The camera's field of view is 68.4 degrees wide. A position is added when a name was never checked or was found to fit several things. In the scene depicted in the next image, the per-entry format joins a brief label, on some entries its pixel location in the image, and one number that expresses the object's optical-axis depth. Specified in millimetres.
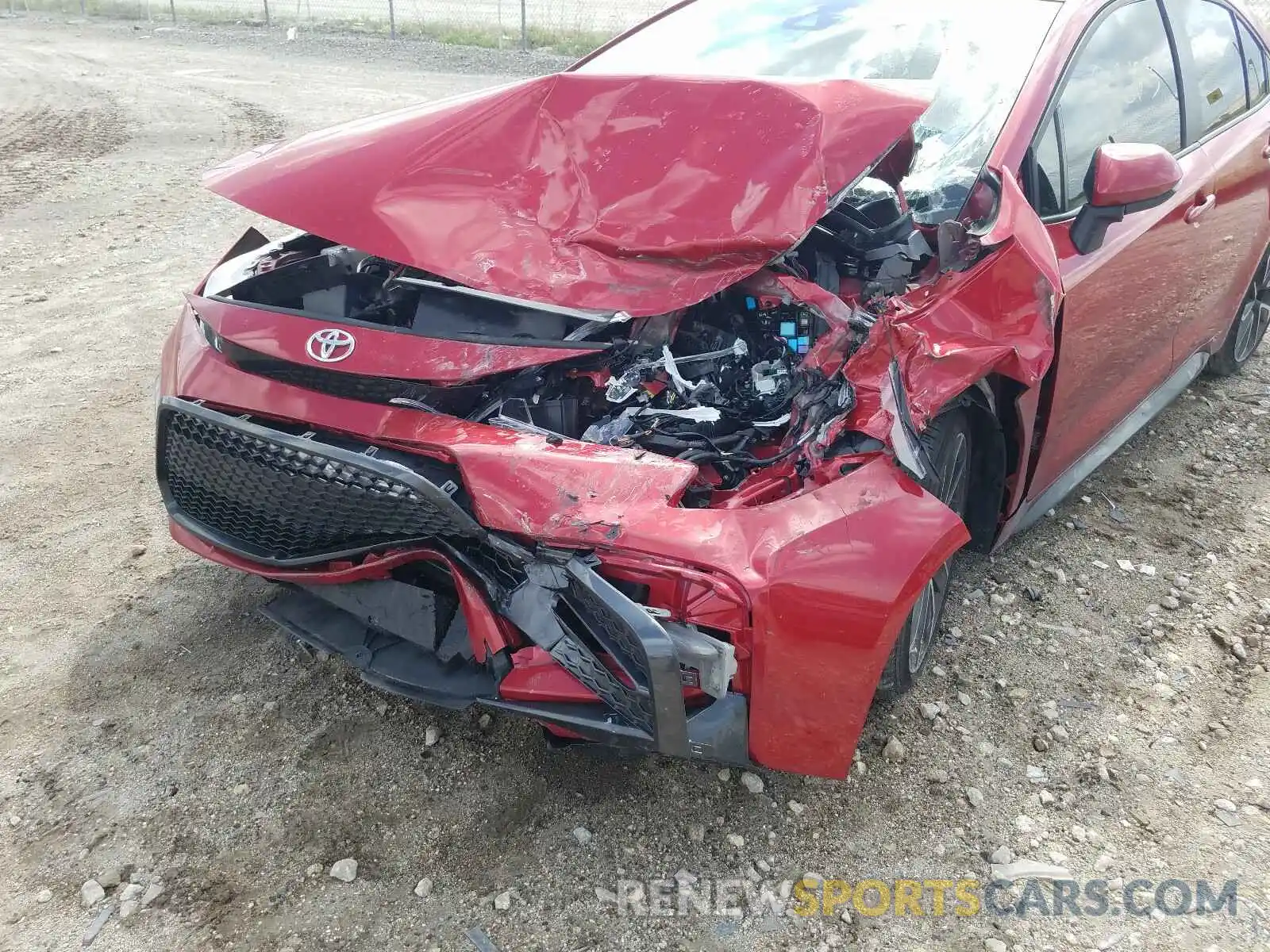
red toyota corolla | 1930
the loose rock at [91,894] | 2023
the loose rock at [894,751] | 2455
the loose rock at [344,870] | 2096
